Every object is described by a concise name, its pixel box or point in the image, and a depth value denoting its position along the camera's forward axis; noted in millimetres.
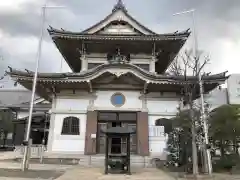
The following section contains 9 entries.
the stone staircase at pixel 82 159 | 12171
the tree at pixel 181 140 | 10296
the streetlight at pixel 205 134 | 9530
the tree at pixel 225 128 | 10653
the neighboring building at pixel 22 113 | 22798
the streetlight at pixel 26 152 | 9503
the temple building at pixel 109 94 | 12986
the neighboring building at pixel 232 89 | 30448
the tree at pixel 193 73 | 8477
